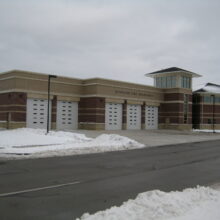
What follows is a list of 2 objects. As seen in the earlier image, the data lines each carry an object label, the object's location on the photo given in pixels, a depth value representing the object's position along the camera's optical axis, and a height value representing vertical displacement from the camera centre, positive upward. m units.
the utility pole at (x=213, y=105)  49.38 +2.36
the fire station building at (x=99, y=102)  31.62 +1.87
